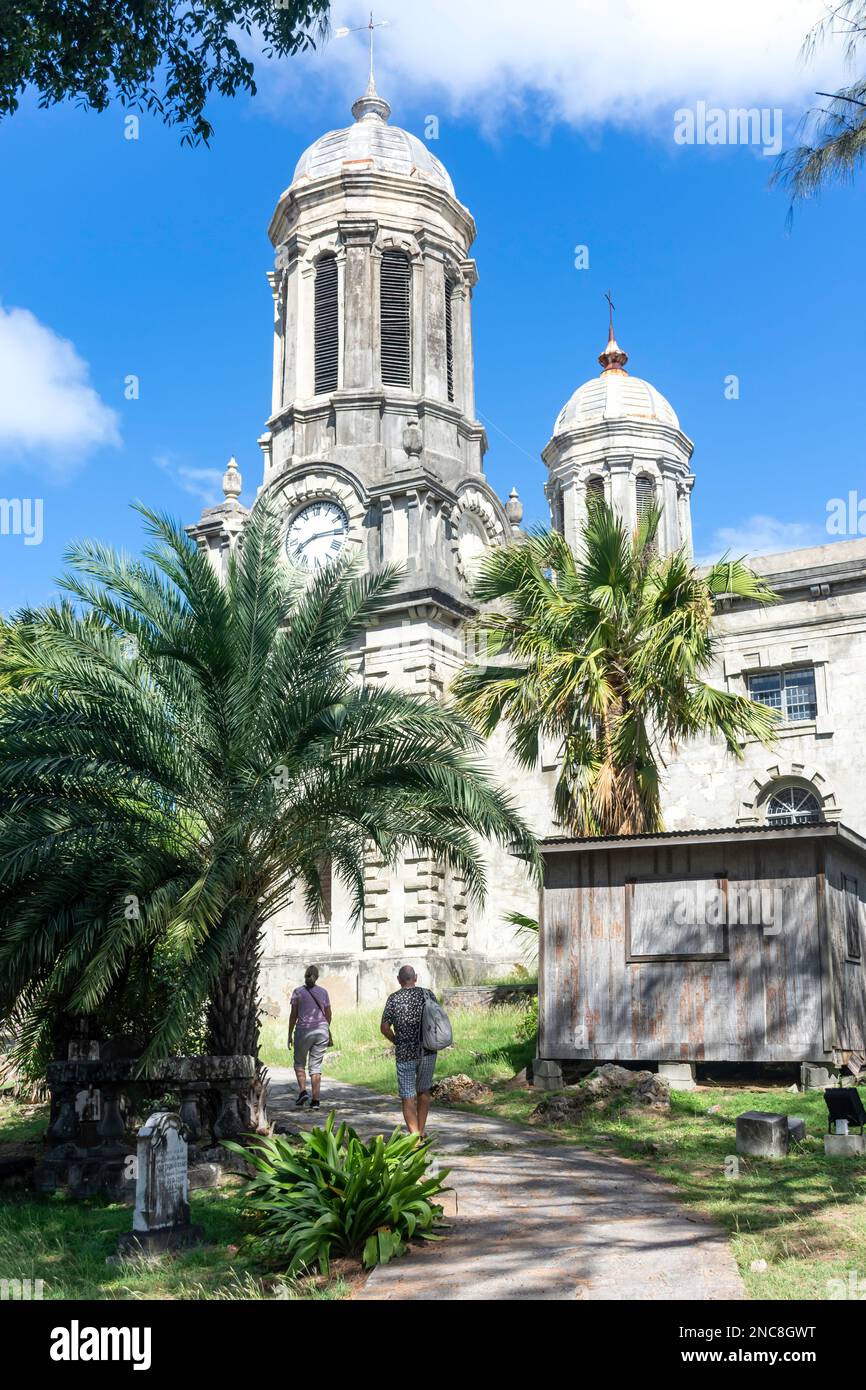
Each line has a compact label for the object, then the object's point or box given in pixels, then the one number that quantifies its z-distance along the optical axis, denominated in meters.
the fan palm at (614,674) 18.89
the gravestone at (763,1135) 12.53
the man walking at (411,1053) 12.56
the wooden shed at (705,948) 17.19
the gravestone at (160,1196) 10.30
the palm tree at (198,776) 13.48
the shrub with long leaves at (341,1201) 9.43
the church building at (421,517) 27.84
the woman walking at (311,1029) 16.42
